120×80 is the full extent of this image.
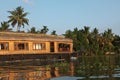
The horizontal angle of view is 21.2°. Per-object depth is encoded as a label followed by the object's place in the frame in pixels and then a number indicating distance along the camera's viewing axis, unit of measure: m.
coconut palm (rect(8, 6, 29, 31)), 70.94
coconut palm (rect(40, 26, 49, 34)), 81.49
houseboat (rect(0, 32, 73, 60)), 38.97
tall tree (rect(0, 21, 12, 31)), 72.65
